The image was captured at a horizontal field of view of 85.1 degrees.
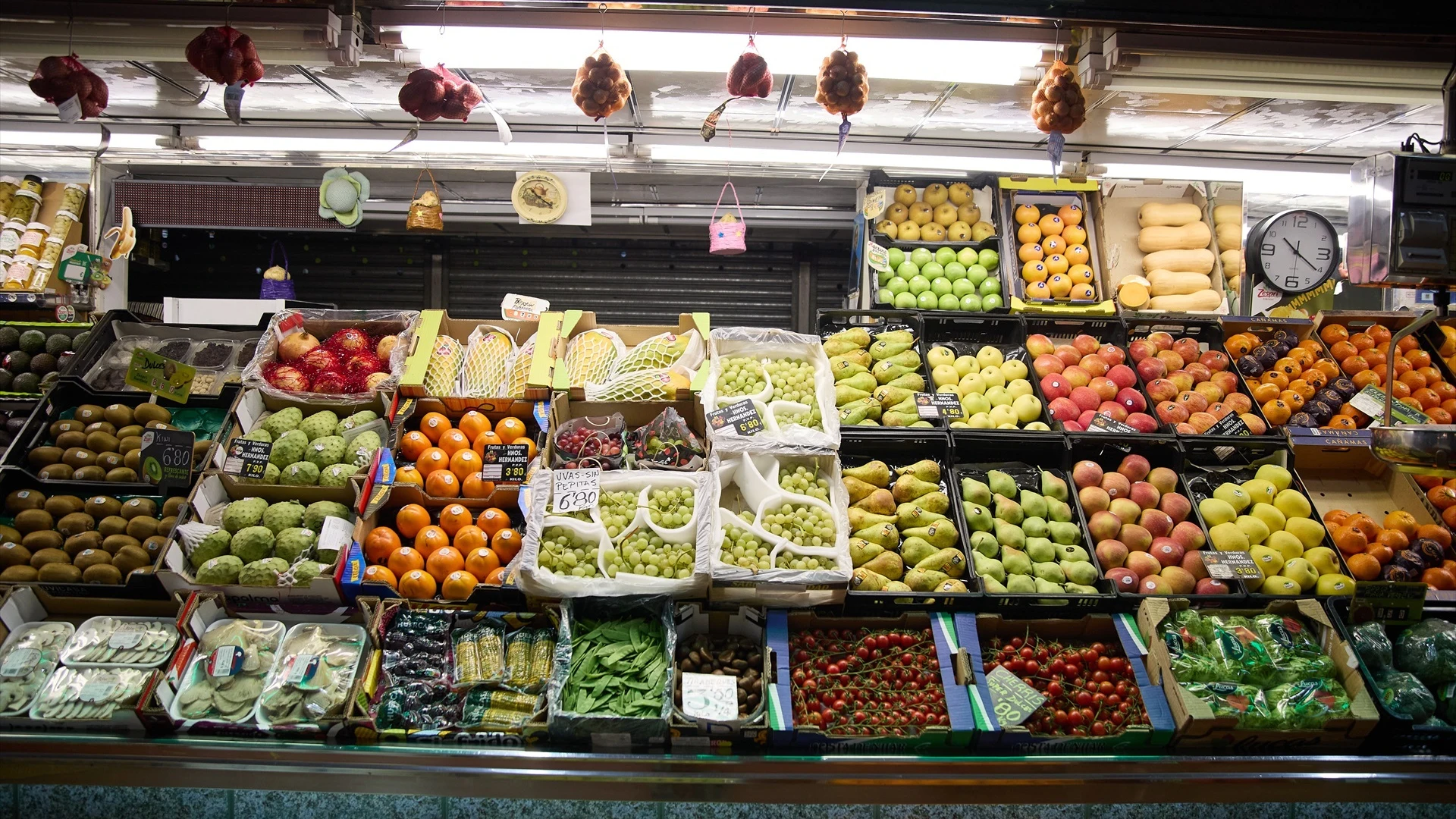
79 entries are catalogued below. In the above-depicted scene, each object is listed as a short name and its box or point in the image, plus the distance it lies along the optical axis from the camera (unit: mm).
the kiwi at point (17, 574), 3055
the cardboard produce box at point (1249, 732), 2678
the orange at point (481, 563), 3117
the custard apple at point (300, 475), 3309
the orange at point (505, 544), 3191
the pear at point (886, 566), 3127
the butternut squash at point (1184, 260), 4887
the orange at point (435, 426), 3580
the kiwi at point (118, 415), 3689
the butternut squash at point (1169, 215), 5023
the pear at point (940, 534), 3232
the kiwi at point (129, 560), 3051
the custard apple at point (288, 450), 3389
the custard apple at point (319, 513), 3156
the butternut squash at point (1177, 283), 4855
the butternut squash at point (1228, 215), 5121
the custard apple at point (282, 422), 3508
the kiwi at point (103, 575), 3014
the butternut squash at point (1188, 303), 4812
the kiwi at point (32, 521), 3234
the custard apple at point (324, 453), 3398
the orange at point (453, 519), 3258
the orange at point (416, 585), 3023
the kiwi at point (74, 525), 3242
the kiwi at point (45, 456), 3514
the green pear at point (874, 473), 3439
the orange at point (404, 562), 3084
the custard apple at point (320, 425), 3504
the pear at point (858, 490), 3406
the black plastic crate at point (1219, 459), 3635
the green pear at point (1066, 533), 3318
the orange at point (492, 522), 3244
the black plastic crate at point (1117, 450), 3588
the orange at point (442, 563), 3104
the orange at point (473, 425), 3584
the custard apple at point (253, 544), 3049
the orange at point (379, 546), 3145
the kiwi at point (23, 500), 3318
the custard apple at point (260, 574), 2953
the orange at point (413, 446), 3502
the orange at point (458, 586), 3021
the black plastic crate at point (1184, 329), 4215
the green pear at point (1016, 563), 3180
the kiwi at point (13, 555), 3111
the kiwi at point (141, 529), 3207
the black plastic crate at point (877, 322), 4139
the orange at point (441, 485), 3350
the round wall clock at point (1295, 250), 4121
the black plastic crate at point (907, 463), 2975
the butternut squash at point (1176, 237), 4957
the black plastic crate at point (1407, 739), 2797
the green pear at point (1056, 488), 3520
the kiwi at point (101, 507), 3316
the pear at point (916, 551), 3186
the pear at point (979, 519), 3328
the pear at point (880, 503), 3326
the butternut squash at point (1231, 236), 5074
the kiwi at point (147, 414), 3727
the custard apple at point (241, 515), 3154
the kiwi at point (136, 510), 3309
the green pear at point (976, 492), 3418
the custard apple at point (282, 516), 3152
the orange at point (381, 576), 3020
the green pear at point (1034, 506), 3412
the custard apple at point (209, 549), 3070
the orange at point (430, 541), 3172
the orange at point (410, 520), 3238
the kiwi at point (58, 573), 3025
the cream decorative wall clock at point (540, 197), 4652
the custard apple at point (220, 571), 2977
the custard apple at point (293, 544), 3059
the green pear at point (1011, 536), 3299
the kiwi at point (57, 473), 3439
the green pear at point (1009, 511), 3387
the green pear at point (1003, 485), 3492
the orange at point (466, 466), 3418
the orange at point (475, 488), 3391
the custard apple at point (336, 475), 3301
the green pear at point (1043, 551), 3256
